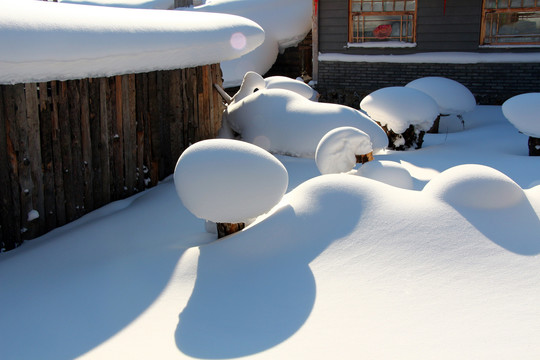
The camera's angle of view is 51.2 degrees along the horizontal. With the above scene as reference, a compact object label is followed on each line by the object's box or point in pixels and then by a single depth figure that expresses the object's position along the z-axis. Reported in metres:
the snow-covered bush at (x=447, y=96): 9.93
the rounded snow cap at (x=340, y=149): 5.86
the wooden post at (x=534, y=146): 7.88
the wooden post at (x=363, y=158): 6.12
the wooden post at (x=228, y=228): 4.53
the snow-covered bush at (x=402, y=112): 8.49
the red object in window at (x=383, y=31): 14.03
